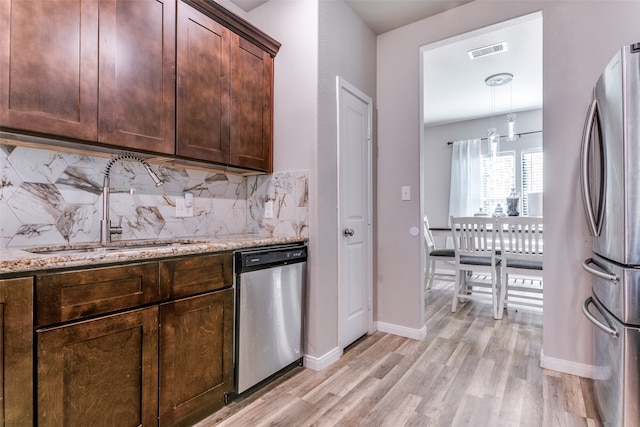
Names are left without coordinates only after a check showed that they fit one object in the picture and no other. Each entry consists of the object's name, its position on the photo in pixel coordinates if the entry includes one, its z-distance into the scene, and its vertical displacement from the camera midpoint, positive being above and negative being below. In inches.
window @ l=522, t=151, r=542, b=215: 203.2 +27.7
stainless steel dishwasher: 71.4 -22.9
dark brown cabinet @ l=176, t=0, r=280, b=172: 75.4 +33.0
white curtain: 221.9 +25.7
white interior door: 100.3 +1.1
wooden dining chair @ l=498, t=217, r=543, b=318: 128.6 -15.4
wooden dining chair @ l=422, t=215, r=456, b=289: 158.7 -20.3
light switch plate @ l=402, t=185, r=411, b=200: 112.9 +8.3
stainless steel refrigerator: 54.6 -3.7
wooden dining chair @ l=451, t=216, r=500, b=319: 136.3 -15.1
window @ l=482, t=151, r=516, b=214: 212.5 +25.0
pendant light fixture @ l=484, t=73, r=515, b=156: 155.3 +67.0
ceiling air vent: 127.7 +67.7
